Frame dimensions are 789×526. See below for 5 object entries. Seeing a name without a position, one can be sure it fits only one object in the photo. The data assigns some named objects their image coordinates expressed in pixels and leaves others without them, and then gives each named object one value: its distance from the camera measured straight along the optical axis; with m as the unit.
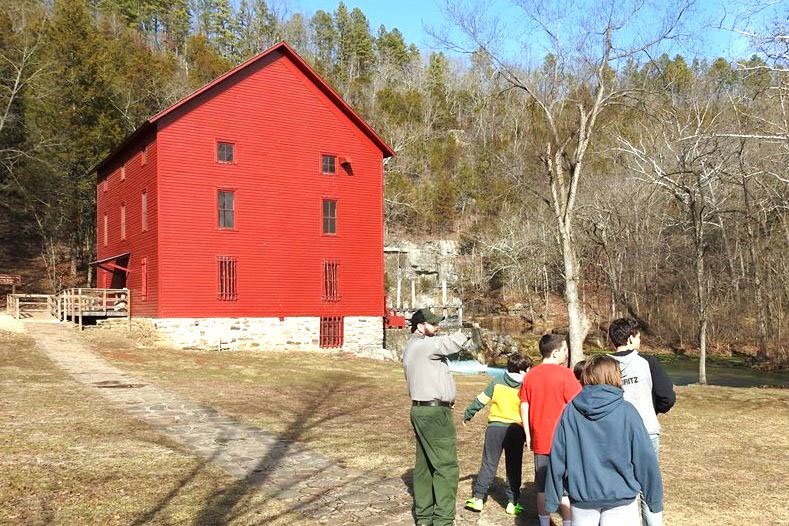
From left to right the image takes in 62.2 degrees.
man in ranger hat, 5.70
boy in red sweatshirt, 5.61
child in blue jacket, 3.88
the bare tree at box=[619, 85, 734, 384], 18.61
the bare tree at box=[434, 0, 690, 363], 20.80
